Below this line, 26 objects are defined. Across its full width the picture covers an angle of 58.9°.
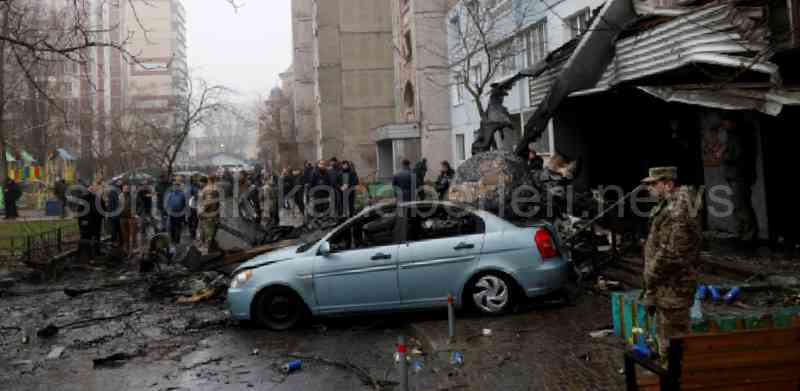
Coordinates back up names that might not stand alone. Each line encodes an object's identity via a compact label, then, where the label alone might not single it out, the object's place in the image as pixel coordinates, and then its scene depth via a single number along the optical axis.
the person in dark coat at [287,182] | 27.33
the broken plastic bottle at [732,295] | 7.47
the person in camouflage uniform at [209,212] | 16.06
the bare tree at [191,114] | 23.20
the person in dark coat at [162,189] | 21.05
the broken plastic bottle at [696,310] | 6.51
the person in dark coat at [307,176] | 23.42
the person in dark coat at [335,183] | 21.88
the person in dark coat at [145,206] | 19.92
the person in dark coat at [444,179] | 17.88
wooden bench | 3.92
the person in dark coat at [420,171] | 22.56
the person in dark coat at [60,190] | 29.04
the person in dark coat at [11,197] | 29.66
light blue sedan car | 8.86
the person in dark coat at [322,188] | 21.70
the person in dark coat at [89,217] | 17.11
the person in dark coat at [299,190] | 24.45
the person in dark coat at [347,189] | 22.05
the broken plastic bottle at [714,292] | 7.55
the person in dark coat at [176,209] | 18.39
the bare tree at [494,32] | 22.41
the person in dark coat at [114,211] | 17.80
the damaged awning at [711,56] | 9.34
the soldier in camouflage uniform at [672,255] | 5.64
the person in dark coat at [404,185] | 19.92
